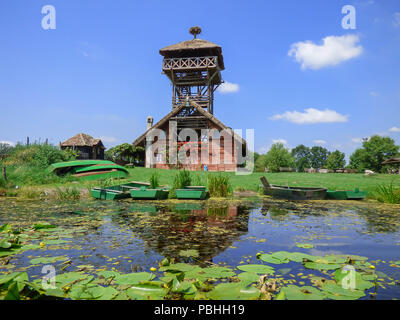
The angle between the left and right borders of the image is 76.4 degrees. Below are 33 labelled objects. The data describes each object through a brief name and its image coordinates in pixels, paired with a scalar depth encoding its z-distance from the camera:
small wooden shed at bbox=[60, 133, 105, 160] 37.42
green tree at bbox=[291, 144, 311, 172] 110.69
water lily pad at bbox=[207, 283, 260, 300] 2.58
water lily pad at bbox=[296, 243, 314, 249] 4.80
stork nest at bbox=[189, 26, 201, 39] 34.13
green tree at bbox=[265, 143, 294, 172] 66.69
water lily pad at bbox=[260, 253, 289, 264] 3.90
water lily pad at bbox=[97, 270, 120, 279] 3.26
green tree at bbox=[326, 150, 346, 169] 85.31
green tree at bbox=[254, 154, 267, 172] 72.94
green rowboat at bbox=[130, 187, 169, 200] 11.86
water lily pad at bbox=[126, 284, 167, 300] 2.66
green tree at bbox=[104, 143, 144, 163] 29.16
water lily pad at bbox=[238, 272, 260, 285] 3.13
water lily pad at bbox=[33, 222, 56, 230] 5.95
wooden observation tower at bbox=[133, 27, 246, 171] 28.16
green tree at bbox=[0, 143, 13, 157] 26.76
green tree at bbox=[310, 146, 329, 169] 111.56
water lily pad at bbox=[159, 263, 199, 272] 3.44
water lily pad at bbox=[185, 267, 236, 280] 3.27
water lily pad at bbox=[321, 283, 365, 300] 2.74
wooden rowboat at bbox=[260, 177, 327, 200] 12.25
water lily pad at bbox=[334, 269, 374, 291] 3.00
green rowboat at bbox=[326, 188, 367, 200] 12.47
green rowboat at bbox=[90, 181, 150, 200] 12.15
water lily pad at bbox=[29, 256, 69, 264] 3.84
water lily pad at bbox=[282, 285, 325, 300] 2.69
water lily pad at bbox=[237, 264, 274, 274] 3.45
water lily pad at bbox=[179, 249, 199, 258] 4.20
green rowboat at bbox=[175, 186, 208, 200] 11.91
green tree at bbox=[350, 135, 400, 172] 63.59
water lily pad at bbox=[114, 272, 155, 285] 3.05
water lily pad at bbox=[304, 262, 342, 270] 3.62
